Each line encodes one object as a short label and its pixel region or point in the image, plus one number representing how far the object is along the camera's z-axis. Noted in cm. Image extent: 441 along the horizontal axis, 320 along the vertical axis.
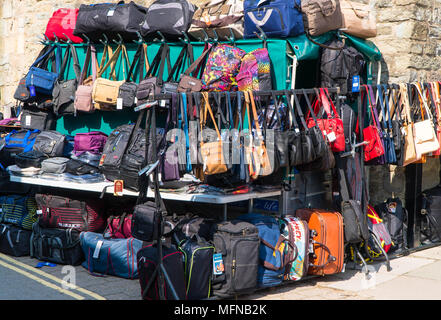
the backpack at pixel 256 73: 622
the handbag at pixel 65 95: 785
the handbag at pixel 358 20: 683
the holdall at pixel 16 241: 722
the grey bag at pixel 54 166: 700
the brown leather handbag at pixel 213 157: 527
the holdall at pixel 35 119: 816
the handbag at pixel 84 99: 758
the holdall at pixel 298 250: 578
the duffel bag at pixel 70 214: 691
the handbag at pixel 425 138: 667
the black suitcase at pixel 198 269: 525
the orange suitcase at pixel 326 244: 591
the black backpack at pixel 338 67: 661
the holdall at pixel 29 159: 725
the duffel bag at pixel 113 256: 628
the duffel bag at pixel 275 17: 620
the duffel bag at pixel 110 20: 743
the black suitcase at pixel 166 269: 509
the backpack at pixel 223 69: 643
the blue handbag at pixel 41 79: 789
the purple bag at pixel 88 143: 726
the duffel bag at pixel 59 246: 677
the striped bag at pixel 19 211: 737
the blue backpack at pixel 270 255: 555
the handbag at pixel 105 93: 734
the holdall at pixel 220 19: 659
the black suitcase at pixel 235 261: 532
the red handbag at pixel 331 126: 586
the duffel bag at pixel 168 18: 701
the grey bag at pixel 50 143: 740
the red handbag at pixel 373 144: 636
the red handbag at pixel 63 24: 817
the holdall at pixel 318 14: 630
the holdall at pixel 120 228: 670
